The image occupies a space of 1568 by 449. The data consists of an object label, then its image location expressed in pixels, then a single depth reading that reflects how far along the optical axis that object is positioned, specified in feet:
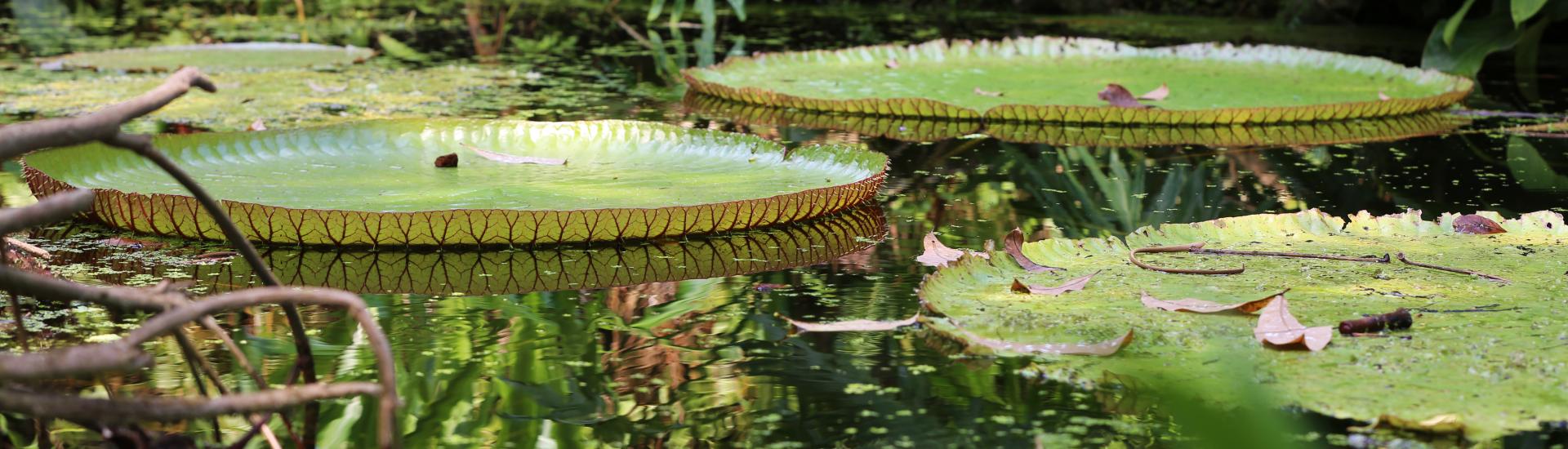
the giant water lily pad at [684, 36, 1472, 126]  10.89
